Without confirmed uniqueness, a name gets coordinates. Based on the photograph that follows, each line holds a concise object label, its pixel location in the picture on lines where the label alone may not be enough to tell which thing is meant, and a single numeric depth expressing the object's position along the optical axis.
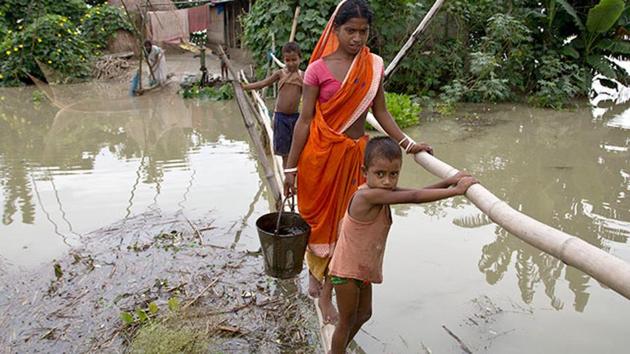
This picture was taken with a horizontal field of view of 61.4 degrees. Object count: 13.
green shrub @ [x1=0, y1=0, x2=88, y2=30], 14.33
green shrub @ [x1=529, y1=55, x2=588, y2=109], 9.43
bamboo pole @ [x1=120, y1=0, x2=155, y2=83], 10.36
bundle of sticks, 13.71
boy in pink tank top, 1.85
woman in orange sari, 2.32
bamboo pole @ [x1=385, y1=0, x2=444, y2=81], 3.75
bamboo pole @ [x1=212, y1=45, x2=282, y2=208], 3.75
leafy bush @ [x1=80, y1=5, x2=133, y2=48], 15.66
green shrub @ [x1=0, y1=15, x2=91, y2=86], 12.66
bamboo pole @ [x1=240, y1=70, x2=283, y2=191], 4.33
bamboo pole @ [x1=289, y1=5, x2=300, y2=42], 8.03
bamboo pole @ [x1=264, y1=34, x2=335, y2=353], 2.49
